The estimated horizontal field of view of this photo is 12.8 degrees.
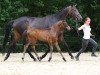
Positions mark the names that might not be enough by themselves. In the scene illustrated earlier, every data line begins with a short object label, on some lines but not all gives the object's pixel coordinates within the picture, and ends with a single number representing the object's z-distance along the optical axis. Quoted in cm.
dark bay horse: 1756
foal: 1653
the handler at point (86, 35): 1748
